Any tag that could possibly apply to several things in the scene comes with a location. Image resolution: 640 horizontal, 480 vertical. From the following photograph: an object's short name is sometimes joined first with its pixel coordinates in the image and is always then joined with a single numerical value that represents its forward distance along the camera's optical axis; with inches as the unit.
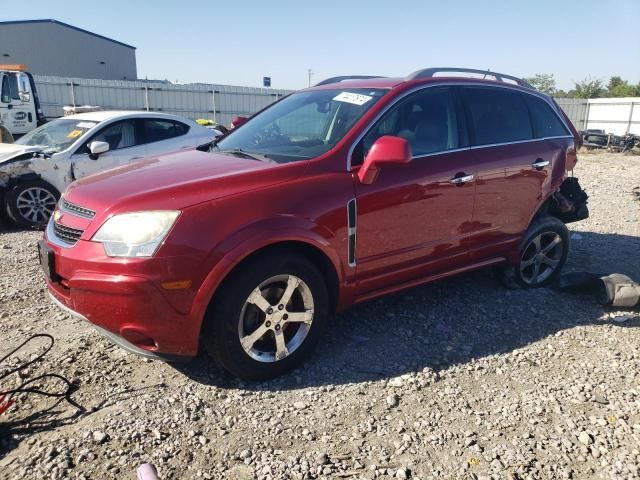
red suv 108.3
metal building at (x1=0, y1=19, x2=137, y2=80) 1386.6
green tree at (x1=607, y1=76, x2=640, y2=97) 1664.6
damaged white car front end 270.4
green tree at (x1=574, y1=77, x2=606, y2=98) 1733.5
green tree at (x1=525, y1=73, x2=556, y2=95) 1839.3
